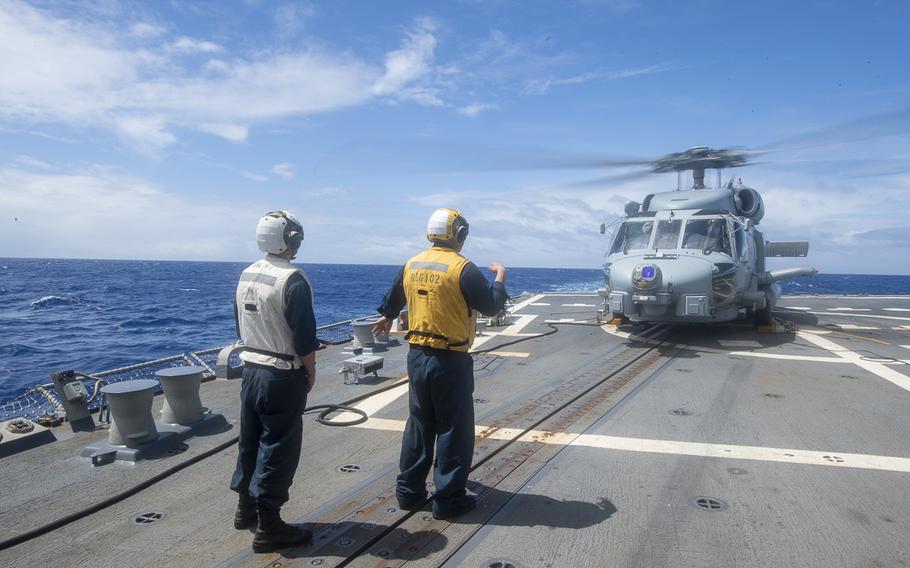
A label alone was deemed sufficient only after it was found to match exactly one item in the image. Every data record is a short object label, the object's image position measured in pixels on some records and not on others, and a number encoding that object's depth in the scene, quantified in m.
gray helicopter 9.70
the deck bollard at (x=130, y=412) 4.45
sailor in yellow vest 3.49
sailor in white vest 3.13
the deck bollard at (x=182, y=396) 5.05
